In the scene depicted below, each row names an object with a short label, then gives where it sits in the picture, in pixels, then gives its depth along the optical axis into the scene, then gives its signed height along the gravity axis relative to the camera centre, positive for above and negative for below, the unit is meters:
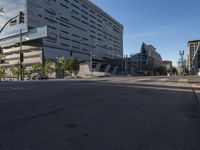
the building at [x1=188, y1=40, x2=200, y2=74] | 107.53 +16.50
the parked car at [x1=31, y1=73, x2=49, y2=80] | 36.05 -0.62
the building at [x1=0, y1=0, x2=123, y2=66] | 58.40 +19.37
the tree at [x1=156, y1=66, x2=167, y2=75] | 104.87 +1.16
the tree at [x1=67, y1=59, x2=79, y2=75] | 50.72 +2.48
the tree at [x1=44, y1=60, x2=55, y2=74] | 50.89 +1.82
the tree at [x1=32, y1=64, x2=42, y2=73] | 54.48 +1.97
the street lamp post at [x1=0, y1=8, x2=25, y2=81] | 15.01 +5.72
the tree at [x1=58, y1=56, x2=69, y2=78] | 50.34 +3.01
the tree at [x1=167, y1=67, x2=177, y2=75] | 100.51 +1.73
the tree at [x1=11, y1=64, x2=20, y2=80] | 50.28 +0.56
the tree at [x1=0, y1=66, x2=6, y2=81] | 51.10 +0.25
